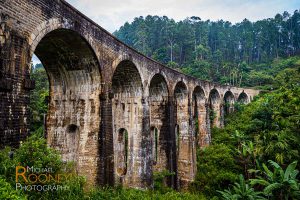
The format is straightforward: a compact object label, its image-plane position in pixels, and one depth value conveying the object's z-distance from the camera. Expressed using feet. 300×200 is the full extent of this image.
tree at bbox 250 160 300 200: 39.09
